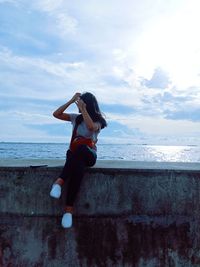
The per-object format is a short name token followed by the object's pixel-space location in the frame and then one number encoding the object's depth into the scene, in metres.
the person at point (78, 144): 2.35
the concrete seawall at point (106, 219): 2.38
